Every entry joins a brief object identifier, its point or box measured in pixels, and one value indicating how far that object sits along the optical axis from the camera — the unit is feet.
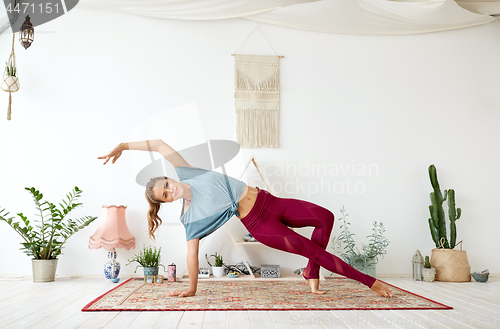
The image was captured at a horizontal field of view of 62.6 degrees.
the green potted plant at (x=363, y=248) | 12.65
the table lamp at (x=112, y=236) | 11.94
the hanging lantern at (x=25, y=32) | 12.00
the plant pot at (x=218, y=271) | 12.41
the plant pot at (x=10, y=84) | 12.93
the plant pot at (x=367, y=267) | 12.59
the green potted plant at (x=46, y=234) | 11.76
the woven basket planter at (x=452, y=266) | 12.62
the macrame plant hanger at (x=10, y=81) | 12.94
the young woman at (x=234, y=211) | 8.81
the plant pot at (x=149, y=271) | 11.87
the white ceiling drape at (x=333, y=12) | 13.39
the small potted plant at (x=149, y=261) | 11.89
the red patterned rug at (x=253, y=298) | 7.91
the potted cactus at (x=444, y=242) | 12.67
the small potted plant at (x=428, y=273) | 12.63
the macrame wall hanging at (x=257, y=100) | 13.96
